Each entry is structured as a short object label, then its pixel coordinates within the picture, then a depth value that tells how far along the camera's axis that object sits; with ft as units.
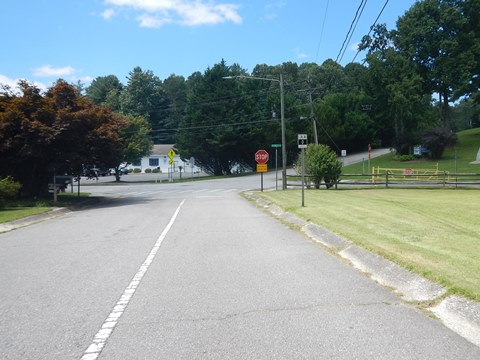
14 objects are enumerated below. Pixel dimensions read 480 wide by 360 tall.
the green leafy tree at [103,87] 411.75
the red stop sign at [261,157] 117.39
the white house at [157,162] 334.65
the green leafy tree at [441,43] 230.68
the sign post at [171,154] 189.82
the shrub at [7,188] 77.92
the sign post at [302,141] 65.02
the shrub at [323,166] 119.44
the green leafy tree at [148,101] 374.02
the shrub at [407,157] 217.77
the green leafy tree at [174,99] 402.52
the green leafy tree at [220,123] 232.12
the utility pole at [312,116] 163.22
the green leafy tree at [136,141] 228.02
